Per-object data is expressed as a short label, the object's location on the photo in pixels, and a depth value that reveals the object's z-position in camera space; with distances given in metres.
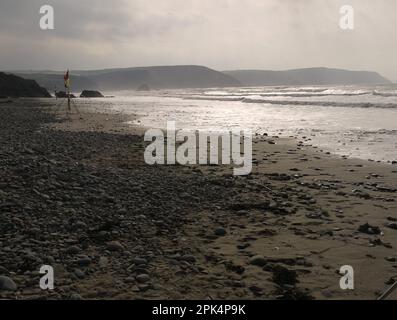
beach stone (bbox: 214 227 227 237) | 6.05
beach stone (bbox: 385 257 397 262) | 5.05
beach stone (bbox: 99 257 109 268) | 4.76
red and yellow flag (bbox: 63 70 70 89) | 29.51
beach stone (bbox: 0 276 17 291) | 3.98
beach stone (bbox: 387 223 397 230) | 6.25
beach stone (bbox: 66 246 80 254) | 5.02
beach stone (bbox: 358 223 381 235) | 6.07
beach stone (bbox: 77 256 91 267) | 4.75
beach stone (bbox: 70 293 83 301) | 3.92
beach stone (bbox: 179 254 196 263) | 5.06
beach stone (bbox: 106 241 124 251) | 5.24
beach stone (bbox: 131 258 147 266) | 4.86
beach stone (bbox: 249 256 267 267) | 5.00
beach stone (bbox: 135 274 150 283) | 4.43
